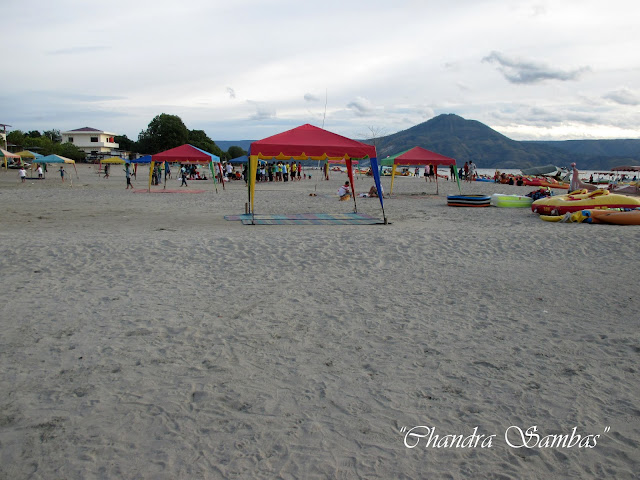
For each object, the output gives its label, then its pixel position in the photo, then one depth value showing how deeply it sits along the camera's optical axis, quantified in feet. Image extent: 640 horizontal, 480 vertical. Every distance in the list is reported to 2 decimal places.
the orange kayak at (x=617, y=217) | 34.94
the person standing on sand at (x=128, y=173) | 82.28
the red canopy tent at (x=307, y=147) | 34.78
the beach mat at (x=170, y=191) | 73.93
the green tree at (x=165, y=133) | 246.06
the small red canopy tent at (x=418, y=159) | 64.28
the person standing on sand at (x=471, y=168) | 113.87
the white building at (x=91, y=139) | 281.54
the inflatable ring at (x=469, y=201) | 51.01
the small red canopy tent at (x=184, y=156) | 67.00
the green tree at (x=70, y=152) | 196.85
